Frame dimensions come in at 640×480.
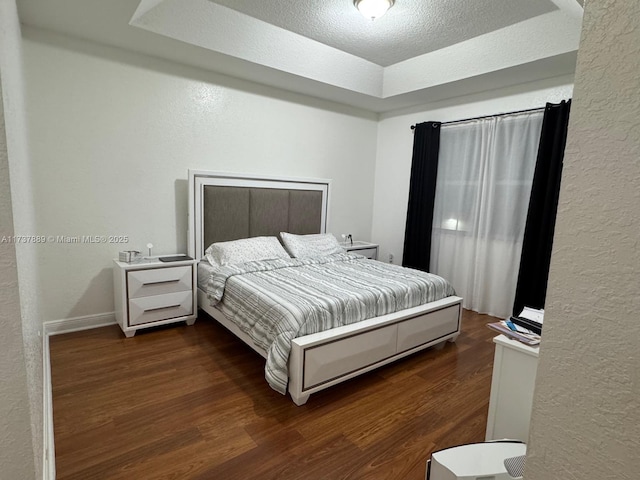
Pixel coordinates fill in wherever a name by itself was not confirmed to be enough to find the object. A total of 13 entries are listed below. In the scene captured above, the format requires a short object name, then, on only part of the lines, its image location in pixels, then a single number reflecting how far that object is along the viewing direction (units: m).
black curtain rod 3.39
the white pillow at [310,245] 3.80
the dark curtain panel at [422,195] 4.25
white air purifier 1.25
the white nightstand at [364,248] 4.43
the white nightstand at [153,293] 2.93
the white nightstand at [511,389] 1.64
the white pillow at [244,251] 3.33
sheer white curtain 3.57
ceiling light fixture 2.59
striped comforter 2.21
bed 2.17
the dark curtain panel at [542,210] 3.17
